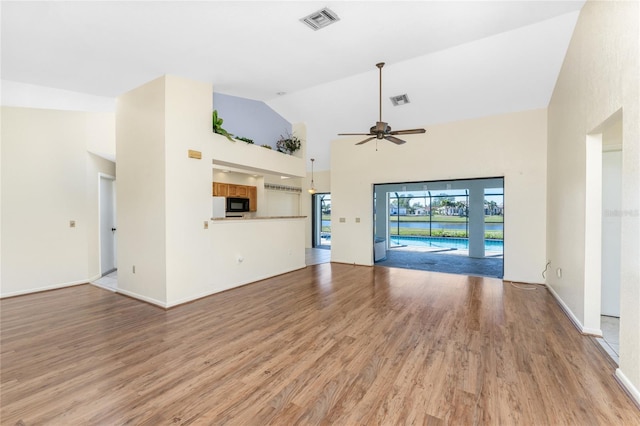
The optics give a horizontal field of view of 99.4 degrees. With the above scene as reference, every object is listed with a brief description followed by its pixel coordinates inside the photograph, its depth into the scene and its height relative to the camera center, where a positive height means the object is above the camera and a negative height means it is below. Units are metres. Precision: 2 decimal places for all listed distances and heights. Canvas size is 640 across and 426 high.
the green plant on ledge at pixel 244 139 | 4.74 +1.23
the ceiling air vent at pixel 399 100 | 5.08 +2.09
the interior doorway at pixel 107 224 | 5.50 -0.32
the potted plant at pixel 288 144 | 6.06 +1.46
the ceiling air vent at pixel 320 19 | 2.85 +2.07
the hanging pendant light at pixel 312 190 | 9.84 +0.69
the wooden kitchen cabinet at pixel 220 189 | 7.57 +0.56
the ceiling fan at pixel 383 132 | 3.97 +1.15
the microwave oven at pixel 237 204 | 7.79 +0.14
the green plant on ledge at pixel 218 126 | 4.36 +1.33
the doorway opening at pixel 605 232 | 2.81 -0.26
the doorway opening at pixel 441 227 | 7.40 -0.76
